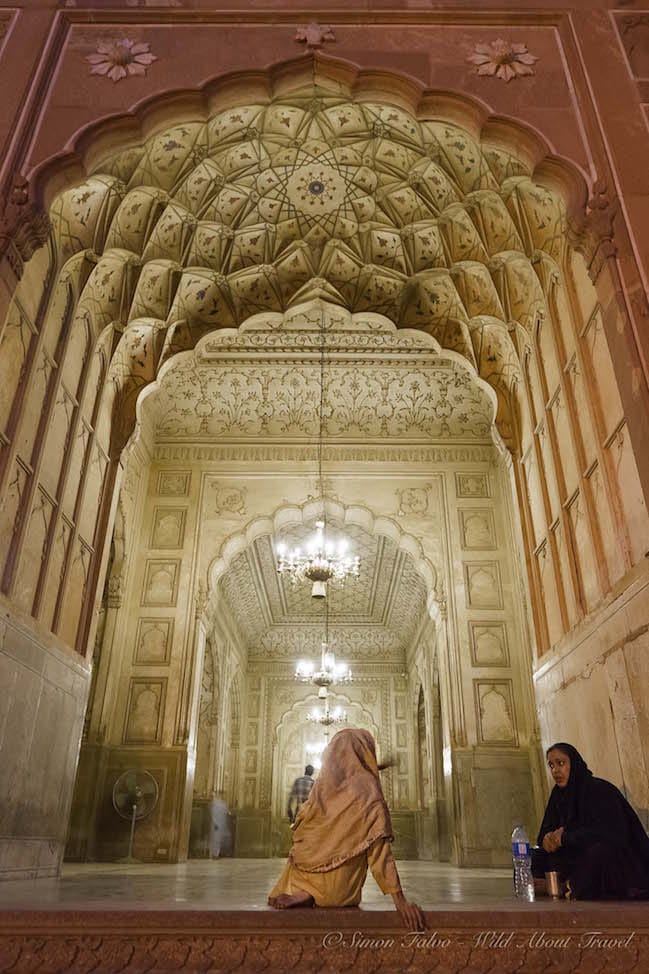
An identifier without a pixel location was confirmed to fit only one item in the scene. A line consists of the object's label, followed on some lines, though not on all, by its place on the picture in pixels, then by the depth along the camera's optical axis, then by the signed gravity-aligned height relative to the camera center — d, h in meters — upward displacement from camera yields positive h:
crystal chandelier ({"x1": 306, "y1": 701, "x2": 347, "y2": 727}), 13.61 +2.31
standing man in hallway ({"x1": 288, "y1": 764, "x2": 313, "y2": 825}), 15.98 +1.17
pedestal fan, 8.48 +0.54
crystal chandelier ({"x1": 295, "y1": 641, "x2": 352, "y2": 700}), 11.84 +2.68
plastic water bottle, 3.65 -0.10
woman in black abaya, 3.37 +0.04
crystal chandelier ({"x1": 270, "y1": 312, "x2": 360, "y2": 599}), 8.83 +3.31
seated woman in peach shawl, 2.81 +0.03
